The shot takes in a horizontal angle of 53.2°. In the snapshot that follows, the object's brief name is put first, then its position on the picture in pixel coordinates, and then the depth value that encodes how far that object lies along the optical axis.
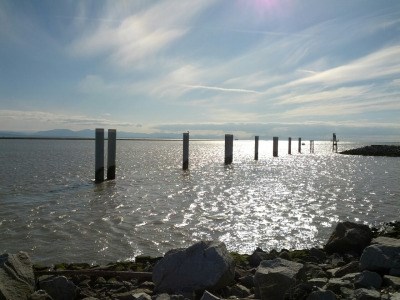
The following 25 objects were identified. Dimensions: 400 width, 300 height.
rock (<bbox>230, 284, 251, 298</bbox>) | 4.81
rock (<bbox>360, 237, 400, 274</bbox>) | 4.93
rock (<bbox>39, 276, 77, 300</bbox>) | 4.94
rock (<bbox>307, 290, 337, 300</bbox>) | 4.14
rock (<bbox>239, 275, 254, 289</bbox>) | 5.20
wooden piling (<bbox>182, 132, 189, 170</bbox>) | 25.50
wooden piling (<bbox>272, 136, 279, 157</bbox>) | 42.49
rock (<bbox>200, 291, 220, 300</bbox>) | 4.21
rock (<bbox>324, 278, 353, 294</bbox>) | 4.54
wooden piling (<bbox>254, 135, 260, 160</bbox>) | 37.49
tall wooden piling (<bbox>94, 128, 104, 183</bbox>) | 18.23
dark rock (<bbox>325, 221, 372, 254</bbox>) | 6.98
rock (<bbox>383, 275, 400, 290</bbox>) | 4.33
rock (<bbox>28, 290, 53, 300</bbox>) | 4.63
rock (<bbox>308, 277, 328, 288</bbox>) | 4.71
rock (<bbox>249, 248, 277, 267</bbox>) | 6.22
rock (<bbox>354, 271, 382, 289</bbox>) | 4.49
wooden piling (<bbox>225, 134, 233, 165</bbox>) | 30.41
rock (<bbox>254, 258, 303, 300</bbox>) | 4.39
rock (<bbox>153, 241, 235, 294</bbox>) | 4.80
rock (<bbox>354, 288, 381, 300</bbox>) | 4.04
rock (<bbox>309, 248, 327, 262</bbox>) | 6.65
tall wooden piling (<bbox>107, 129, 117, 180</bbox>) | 18.88
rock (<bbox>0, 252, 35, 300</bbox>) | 4.48
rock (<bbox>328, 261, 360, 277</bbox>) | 5.38
